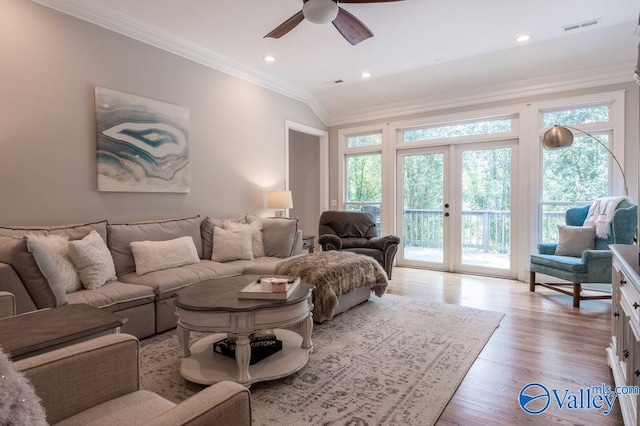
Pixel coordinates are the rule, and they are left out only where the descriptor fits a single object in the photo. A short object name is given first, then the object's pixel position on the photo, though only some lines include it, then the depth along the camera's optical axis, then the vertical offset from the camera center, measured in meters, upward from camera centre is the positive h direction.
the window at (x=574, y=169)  4.42 +0.43
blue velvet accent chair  3.61 -0.62
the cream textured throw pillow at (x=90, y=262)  2.71 -0.41
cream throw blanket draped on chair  3.76 -0.13
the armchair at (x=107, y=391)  0.96 -0.56
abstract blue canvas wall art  3.42 +0.68
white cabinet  1.54 -0.64
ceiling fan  2.65 +1.55
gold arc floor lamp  4.11 +0.75
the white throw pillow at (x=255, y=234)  4.25 -0.33
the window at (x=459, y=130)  5.14 +1.15
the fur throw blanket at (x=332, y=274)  3.04 -0.63
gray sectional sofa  2.16 -0.45
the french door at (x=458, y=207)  5.18 -0.04
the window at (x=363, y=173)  6.25 +0.59
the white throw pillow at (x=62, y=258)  2.61 -0.36
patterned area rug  1.91 -1.09
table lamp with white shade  5.04 +0.09
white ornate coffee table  2.05 -0.70
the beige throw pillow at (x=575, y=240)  3.99 -0.43
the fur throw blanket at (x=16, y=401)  0.59 -0.33
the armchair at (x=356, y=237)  4.61 -0.44
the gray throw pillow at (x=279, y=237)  4.38 -0.38
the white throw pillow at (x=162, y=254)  3.20 -0.43
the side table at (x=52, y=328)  1.28 -0.48
